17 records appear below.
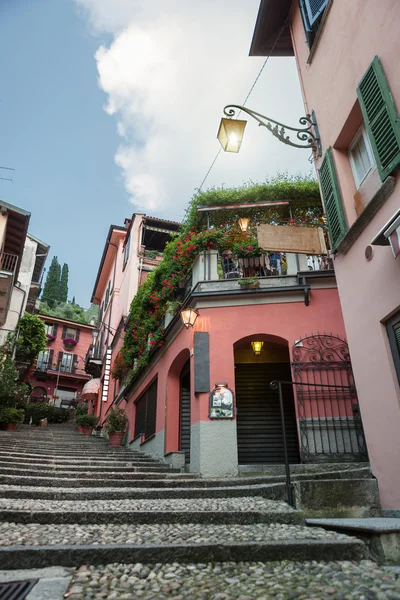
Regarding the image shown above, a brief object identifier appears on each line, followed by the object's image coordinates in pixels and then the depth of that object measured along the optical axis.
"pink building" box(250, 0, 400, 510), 4.59
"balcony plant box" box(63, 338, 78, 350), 40.47
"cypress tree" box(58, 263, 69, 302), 67.23
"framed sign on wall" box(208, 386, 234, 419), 7.67
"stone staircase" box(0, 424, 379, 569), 3.06
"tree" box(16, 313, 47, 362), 22.31
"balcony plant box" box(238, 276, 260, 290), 8.73
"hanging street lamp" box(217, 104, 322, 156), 6.48
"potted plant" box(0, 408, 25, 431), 15.09
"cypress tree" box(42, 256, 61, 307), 59.75
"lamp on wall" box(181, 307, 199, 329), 8.56
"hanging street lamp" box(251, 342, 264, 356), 9.22
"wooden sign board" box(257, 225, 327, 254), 6.96
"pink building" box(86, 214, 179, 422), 20.09
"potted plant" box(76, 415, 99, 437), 20.08
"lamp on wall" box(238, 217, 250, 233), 9.96
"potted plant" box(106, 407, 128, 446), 14.16
